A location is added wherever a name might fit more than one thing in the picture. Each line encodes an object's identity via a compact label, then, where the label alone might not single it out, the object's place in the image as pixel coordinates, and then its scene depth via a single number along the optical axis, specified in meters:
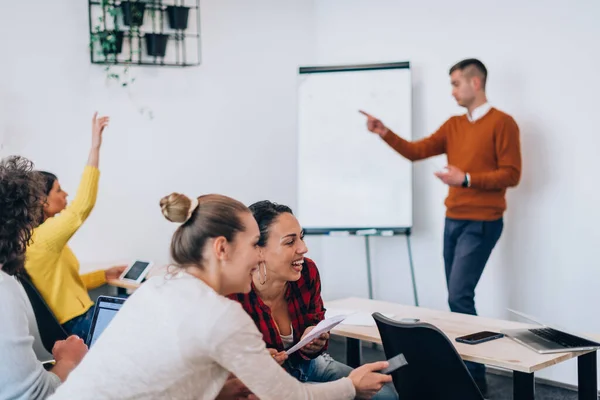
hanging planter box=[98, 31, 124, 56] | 4.71
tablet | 4.18
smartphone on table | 2.59
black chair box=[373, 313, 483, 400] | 2.18
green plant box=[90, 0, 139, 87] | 4.72
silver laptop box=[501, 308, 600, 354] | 2.46
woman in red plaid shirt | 2.51
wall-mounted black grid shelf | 4.75
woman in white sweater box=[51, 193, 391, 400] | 1.60
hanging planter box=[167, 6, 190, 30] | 4.92
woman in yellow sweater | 3.42
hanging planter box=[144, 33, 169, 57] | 4.87
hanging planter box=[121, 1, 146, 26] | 4.75
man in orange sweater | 4.08
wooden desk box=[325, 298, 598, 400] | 2.38
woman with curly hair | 1.80
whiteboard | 4.84
